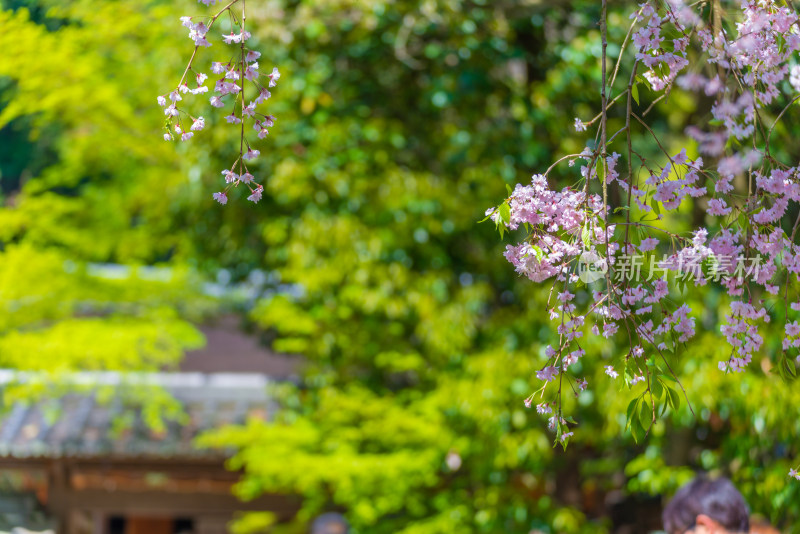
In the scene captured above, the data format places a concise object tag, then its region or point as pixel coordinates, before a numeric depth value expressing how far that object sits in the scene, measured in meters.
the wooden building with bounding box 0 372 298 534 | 9.24
